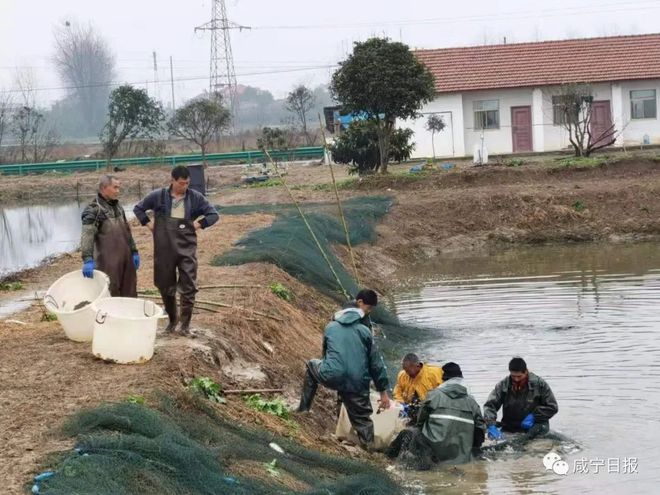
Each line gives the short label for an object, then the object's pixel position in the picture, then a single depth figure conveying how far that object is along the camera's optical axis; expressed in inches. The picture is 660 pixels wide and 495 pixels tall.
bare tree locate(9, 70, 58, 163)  2410.3
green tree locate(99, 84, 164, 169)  2110.0
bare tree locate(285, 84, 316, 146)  2311.8
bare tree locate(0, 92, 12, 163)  2559.8
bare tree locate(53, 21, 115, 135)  5364.2
